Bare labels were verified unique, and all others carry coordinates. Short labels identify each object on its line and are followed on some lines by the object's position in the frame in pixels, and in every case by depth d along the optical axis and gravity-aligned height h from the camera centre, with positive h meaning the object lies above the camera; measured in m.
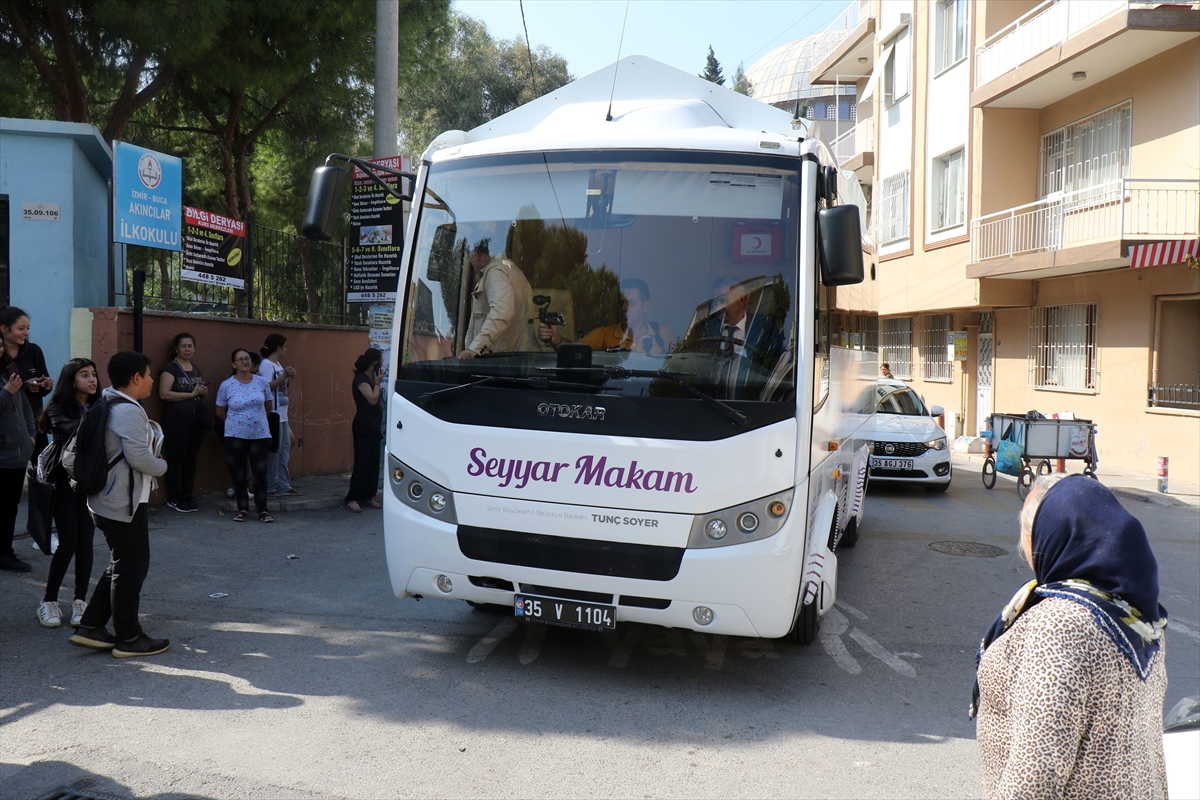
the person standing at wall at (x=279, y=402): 10.37 -0.54
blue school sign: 9.23 +1.56
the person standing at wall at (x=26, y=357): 6.76 -0.04
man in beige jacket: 5.20 +0.27
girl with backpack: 5.72 -0.94
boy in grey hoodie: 5.25 -0.87
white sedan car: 13.42 -1.33
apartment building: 15.71 +3.07
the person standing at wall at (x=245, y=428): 9.33 -0.73
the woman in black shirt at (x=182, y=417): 9.40 -0.64
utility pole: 10.24 +3.11
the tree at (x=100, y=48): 12.11 +4.39
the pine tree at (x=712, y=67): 71.04 +22.03
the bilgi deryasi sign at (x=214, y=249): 10.27 +1.18
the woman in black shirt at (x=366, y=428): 10.17 -0.78
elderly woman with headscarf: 1.98 -0.65
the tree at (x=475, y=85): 31.77 +9.27
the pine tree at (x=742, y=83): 55.72 +16.88
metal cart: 12.96 -1.09
